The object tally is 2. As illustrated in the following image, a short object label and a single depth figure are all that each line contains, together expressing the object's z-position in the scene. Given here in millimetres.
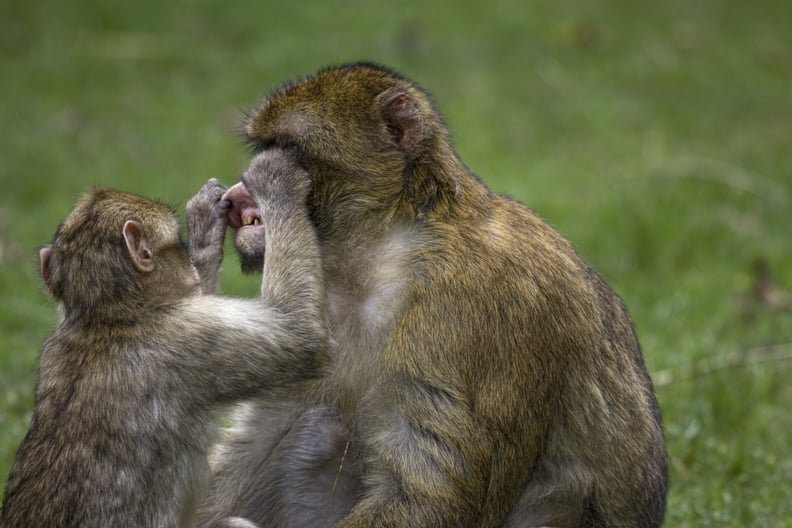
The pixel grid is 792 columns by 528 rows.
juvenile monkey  7852
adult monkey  8086
